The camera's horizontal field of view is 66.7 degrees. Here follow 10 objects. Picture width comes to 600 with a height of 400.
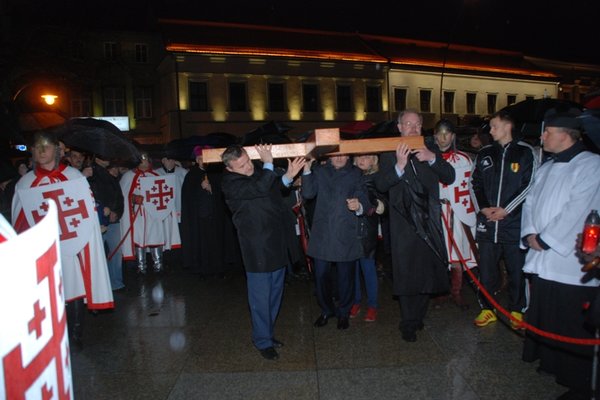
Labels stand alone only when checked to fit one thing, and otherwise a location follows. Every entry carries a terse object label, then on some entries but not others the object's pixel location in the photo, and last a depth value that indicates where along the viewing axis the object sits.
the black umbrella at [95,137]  6.04
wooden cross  3.31
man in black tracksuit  4.61
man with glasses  4.39
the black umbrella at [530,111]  5.93
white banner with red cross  1.19
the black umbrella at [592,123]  3.42
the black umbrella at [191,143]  7.70
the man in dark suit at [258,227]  4.06
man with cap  3.33
